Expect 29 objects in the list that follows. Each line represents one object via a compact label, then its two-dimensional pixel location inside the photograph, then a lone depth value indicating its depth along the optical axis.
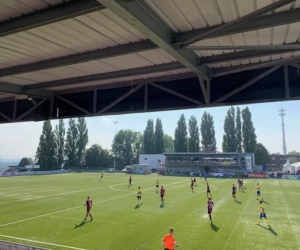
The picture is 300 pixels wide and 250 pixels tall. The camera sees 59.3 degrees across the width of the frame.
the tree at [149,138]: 99.50
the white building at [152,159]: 90.81
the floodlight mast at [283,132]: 142.38
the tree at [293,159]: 119.66
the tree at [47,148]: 83.00
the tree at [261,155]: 84.73
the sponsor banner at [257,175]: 62.98
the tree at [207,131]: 88.44
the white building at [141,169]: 81.31
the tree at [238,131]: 82.19
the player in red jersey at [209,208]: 18.32
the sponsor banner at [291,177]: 61.51
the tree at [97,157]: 98.81
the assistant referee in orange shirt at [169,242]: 10.50
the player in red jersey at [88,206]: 18.89
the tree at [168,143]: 131.75
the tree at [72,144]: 90.81
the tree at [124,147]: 108.75
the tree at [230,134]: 82.25
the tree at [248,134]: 80.81
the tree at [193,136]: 90.12
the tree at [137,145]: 111.06
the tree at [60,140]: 89.06
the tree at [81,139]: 92.31
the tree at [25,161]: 101.48
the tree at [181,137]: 92.31
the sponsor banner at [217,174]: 67.81
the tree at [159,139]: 98.75
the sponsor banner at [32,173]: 67.12
